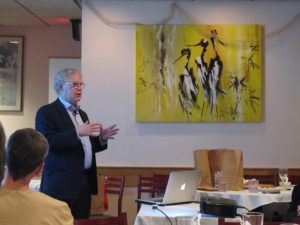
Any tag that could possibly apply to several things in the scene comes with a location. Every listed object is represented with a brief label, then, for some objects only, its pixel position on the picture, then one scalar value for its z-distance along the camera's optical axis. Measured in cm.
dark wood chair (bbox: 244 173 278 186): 473
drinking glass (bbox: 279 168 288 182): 401
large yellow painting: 561
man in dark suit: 323
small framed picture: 725
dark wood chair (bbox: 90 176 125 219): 467
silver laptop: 288
